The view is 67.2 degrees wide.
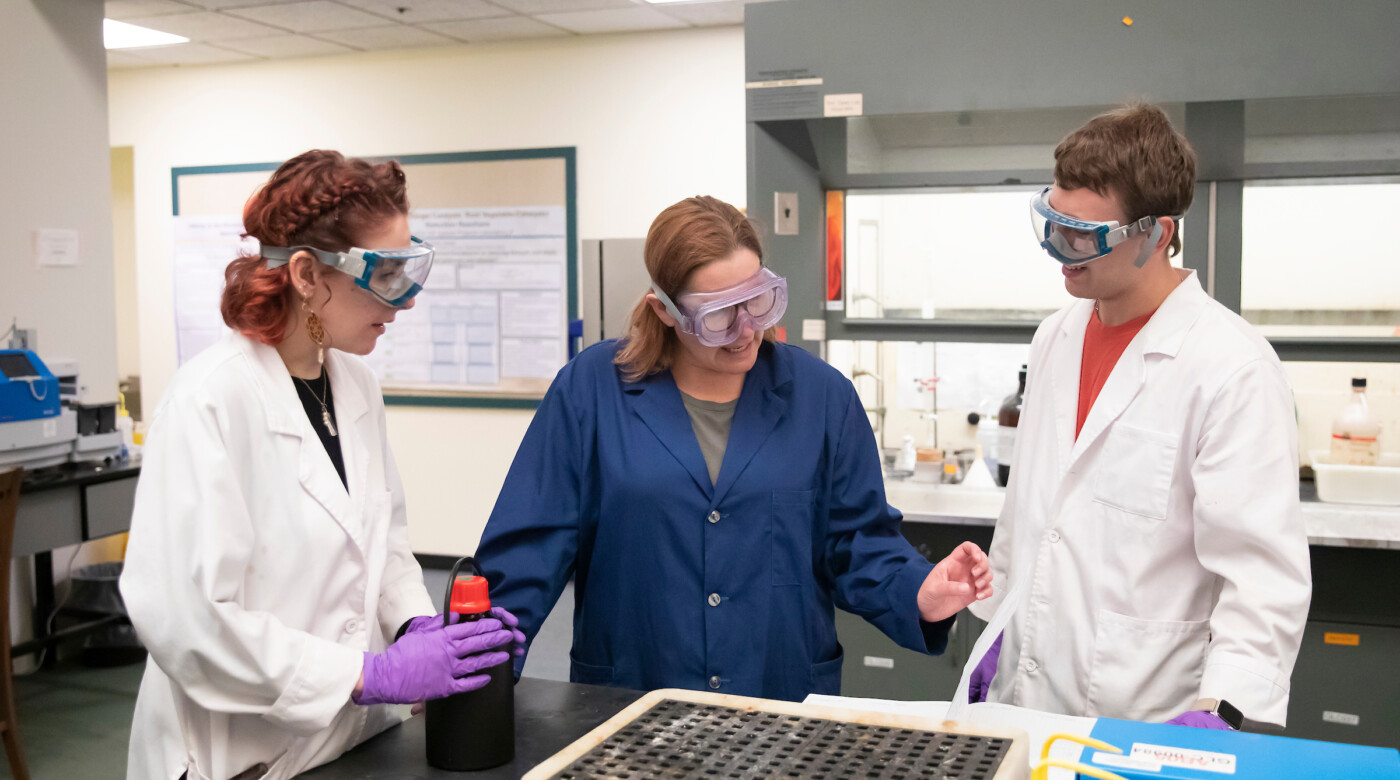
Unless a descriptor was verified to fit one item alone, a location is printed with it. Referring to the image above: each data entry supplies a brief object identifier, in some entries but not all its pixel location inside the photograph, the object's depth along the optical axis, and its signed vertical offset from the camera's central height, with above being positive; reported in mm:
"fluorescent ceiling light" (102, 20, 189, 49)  5016 +1404
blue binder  930 -404
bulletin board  5320 +192
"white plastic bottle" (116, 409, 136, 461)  4195 -424
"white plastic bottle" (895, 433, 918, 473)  3338 -443
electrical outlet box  3120 +314
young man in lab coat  1450 -256
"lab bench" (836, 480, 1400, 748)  2557 -790
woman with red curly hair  1214 -259
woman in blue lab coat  1513 -290
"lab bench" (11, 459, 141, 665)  3303 -598
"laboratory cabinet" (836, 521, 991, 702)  2838 -917
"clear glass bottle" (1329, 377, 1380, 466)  2951 -343
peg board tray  992 -425
